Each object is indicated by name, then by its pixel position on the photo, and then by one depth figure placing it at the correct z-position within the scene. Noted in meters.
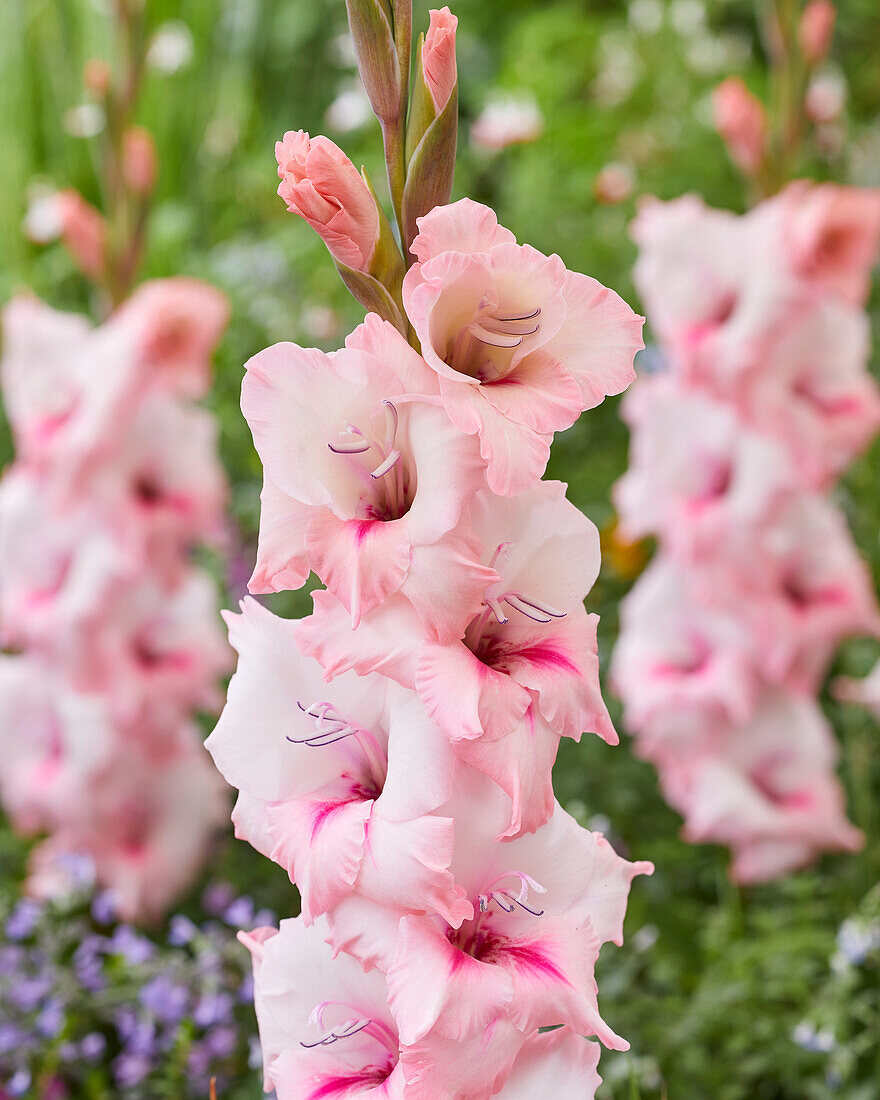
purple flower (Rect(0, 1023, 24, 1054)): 1.87
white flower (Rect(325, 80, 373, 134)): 3.62
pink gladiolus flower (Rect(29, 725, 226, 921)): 2.81
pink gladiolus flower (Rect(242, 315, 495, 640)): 1.46
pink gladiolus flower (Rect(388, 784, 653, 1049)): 1.47
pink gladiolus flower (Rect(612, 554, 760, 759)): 2.78
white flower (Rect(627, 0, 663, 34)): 5.61
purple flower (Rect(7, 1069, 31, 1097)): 1.79
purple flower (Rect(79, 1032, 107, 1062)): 1.88
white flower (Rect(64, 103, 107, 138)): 4.03
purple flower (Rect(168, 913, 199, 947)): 1.81
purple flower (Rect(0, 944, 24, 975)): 2.04
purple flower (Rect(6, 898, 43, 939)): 2.02
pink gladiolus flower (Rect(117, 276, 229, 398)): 2.61
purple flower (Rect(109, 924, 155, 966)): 1.88
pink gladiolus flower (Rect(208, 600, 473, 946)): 1.47
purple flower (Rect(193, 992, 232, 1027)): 1.80
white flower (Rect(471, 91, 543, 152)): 3.65
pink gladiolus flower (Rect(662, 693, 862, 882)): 2.76
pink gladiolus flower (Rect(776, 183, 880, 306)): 2.54
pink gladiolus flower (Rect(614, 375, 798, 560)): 2.70
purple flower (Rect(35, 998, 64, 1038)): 1.86
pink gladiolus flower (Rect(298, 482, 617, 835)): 1.47
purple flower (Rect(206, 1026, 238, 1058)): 1.86
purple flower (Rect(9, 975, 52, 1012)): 1.91
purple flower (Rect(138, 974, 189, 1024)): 1.84
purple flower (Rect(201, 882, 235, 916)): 2.44
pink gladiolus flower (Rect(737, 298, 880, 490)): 2.68
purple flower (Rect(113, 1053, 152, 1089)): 1.85
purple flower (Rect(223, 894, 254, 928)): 1.78
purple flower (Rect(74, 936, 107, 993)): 1.97
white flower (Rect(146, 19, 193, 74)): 4.80
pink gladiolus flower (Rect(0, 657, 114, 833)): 2.73
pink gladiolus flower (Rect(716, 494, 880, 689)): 2.77
